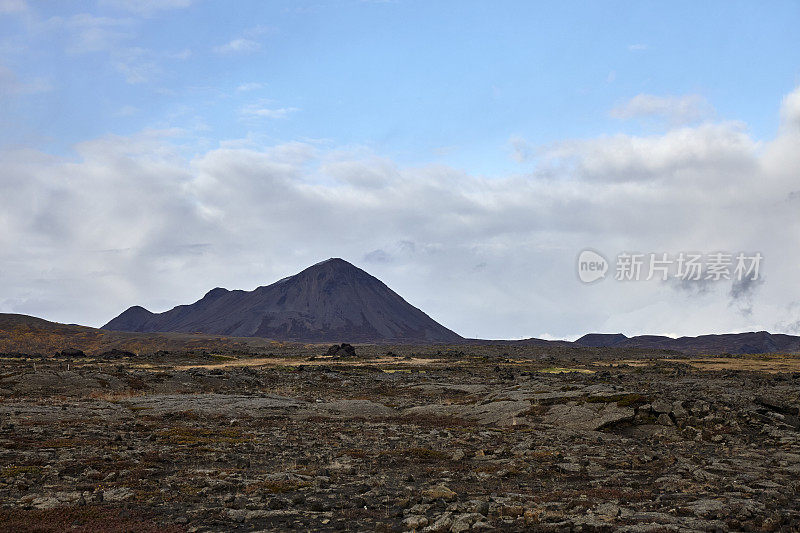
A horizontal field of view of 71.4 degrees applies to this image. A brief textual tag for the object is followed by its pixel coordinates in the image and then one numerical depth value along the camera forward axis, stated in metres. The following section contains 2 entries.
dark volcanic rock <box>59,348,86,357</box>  120.19
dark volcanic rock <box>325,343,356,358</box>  125.94
